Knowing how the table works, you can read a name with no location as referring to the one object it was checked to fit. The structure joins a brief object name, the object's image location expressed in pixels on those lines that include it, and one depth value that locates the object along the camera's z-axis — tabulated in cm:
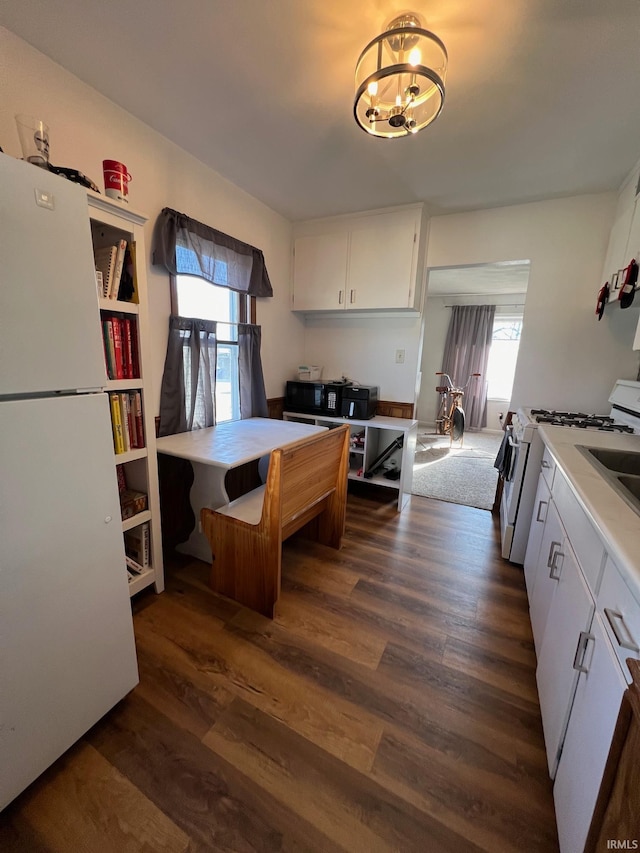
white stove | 197
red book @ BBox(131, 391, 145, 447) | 157
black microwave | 294
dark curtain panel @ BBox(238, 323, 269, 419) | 259
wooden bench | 154
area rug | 323
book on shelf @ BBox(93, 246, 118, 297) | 140
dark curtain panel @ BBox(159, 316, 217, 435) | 205
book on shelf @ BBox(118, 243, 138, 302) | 146
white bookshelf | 135
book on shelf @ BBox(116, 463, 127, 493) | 171
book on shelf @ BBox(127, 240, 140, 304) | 145
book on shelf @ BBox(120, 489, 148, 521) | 161
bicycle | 505
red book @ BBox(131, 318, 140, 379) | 151
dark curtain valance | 190
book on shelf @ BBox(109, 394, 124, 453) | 147
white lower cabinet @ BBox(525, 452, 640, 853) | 71
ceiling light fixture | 106
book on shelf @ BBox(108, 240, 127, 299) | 141
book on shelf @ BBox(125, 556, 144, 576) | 170
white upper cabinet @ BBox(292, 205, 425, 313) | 261
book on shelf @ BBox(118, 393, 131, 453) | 150
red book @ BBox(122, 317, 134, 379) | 148
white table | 173
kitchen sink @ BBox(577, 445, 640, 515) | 144
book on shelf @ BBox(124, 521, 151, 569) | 171
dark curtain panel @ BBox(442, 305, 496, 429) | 565
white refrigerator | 85
